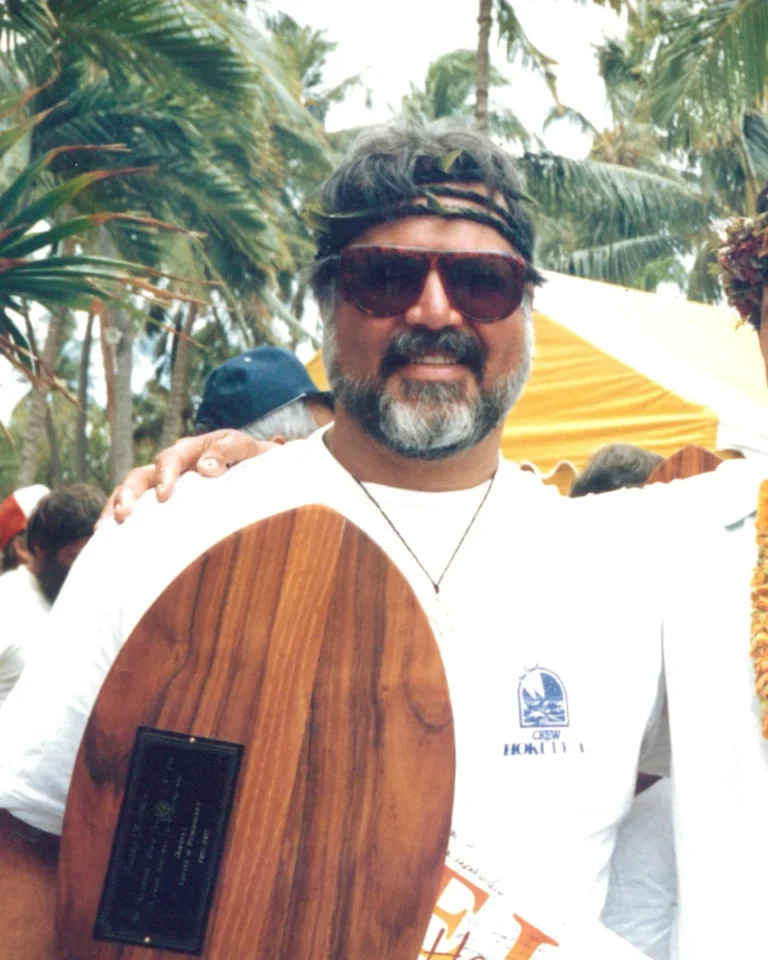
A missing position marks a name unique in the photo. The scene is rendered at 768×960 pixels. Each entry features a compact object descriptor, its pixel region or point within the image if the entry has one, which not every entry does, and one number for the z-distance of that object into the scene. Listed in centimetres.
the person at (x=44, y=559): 382
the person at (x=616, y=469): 407
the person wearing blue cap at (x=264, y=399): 296
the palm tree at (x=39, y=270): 462
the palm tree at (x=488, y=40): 1368
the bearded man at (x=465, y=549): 165
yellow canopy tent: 621
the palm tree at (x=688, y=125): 883
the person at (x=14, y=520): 518
